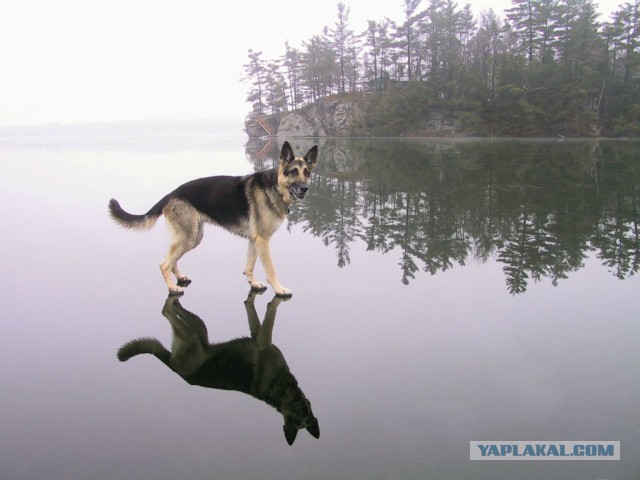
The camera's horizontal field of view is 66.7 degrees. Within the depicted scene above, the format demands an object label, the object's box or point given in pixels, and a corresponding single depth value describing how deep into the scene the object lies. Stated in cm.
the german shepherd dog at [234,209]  506
